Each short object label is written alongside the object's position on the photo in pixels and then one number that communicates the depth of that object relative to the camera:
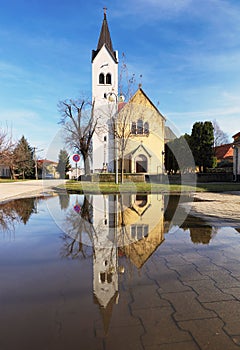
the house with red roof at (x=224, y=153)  43.28
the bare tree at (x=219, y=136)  56.47
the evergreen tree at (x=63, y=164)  64.54
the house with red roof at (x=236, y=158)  28.59
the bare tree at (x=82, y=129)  32.00
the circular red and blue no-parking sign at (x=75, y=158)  25.28
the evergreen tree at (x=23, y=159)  48.27
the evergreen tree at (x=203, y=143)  31.89
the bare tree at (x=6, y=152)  38.53
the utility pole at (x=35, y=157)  55.15
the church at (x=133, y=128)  33.76
